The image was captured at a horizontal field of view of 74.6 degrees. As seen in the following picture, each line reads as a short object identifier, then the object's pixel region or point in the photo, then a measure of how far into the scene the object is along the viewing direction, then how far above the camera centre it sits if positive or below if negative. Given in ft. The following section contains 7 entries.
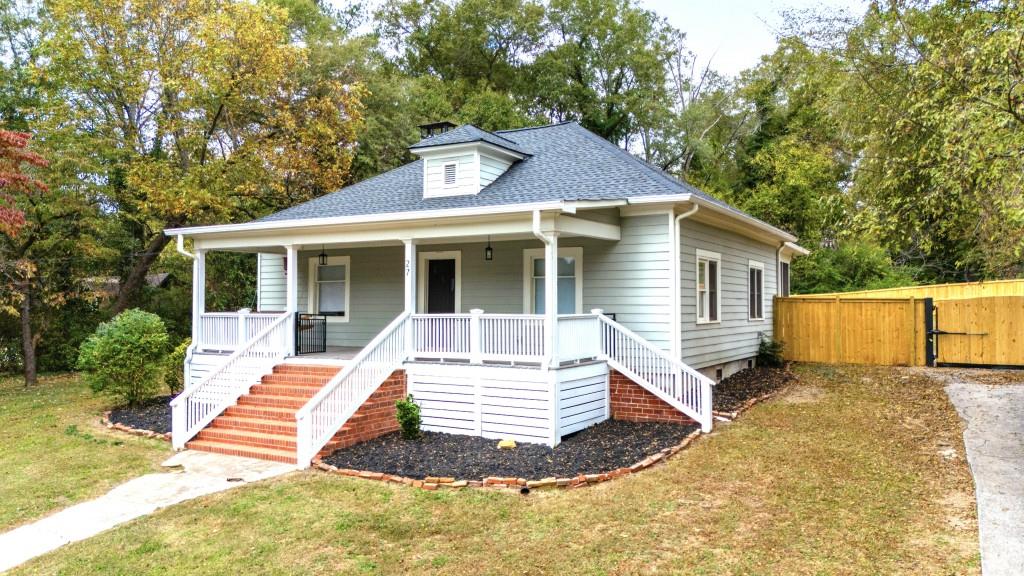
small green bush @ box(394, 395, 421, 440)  31.78 -5.81
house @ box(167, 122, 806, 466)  31.53 -0.64
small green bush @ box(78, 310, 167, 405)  40.24 -3.69
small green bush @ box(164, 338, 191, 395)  44.90 -5.11
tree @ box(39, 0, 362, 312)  59.93 +18.18
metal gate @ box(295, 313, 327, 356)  40.19 -2.33
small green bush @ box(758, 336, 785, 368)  51.13 -4.38
